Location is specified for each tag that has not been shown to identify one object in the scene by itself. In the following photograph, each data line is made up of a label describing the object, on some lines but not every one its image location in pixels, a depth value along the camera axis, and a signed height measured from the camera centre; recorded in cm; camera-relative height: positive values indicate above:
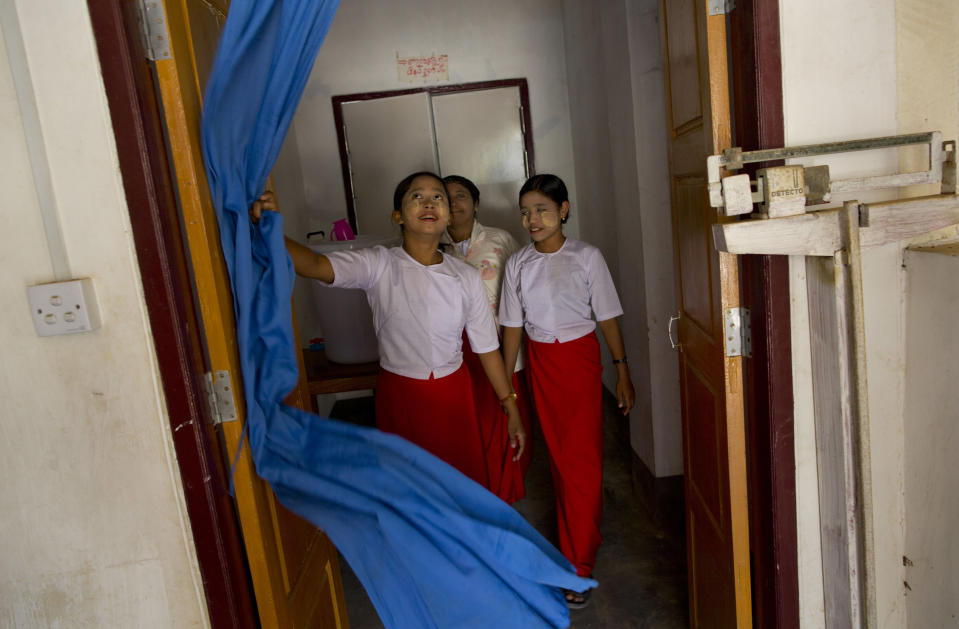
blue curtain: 125 -48
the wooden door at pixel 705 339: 143 -37
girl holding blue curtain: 200 -33
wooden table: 263 -58
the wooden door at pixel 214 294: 126 -9
